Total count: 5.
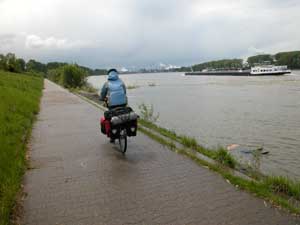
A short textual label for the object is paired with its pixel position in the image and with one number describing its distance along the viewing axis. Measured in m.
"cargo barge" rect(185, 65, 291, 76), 67.26
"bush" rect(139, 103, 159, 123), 10.71
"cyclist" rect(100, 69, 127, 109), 5.71
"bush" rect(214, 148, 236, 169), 5.03
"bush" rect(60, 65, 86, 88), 34.16
